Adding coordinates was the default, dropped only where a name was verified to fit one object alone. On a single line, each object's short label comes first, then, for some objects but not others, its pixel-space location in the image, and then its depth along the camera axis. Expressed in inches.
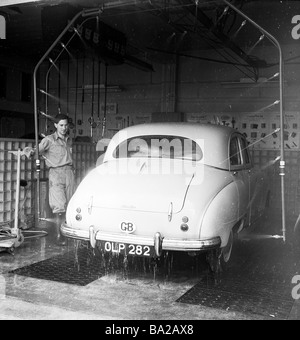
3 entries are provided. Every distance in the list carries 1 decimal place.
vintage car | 185.9
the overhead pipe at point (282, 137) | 213.9
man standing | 264.2
